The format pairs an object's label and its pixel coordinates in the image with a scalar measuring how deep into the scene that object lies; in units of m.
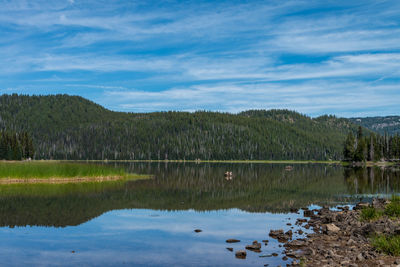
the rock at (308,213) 39.81
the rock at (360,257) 21.42
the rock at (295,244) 26.43
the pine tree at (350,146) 194.12
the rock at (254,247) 25.89
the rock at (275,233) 29.97
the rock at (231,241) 28.64
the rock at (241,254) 24.28
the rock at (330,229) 30.23
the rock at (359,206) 41.64
